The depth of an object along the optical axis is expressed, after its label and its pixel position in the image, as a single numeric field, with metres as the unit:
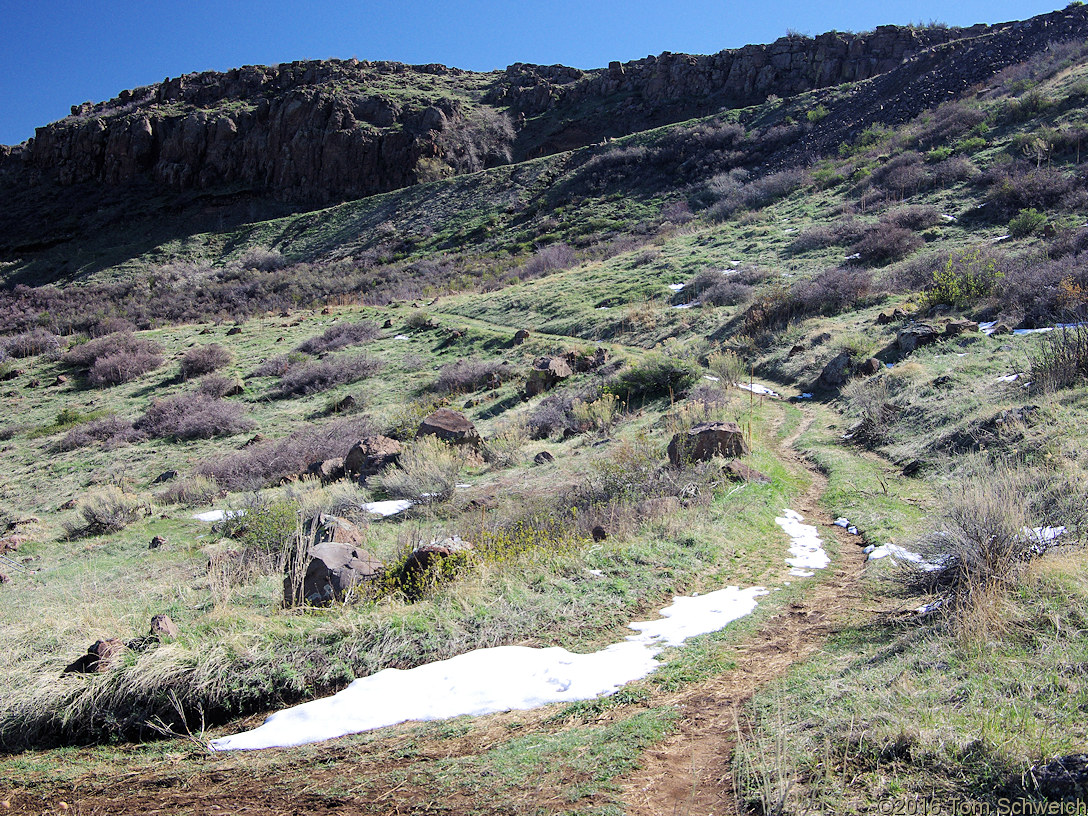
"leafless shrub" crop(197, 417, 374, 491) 13.22
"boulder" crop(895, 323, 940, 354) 12.67
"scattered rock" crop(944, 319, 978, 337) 12.56
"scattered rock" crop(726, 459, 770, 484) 8.31
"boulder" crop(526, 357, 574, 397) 16.28
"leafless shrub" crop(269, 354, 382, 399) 20.92
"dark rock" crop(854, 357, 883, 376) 12.49
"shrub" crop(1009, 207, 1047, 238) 16.88
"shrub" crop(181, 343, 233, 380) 23.31
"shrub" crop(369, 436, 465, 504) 10.08
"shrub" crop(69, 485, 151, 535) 10.92
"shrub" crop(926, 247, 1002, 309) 13.89
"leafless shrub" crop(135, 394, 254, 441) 17.70
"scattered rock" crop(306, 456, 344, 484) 12.27
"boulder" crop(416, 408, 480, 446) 12.47
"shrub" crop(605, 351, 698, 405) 13.86
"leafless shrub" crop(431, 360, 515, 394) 18.30
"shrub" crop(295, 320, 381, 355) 24.91
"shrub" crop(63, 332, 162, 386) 23.72
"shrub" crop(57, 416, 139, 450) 17.72
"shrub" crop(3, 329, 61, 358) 28.08
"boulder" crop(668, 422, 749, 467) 9.10
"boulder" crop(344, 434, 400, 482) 11.62
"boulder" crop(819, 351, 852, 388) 13.13
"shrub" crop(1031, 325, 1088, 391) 8.52
